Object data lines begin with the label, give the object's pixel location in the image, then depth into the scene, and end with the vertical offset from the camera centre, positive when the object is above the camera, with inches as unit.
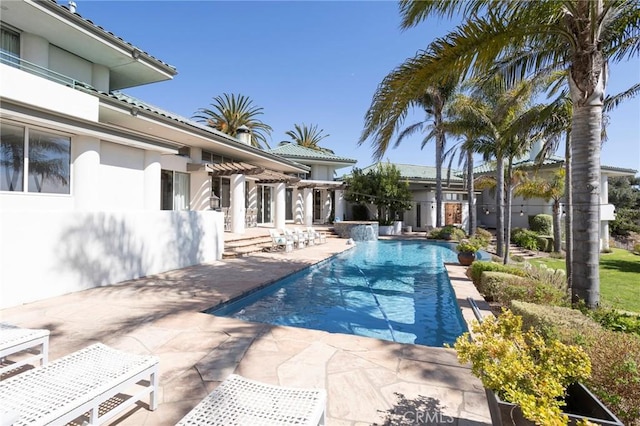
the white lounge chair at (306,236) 756.4 -57.5
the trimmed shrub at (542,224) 1024.2 -31.2
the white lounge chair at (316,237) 820.9 -62.1
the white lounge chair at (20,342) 141.6 -59.7
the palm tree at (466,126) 665.0 +191.0
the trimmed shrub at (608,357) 114.0 -57.1
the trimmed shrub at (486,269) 365.4 -63.9
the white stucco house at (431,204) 1341.0 +39.5
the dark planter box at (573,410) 95.8 -61.4
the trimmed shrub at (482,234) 937.5 -61.7
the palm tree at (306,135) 2057.1 +493.3
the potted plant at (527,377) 93.3 -51.0
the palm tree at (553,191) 813.2 +65.6
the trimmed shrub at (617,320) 178.4 -61.1
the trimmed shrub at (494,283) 313.4 -68.7
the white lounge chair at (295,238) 704.2 -56.8
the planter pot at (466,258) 532.1 -72.8
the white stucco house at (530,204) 995.3 +38.1
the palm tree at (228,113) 1659.7 +510.3
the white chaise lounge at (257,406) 99.9 -64.0
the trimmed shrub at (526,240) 897.2 -71.9
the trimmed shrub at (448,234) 997.8 -62.7
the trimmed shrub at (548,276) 342.2 -70.3
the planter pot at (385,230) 1167.0 -60.3
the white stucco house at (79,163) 295.7 +62.0
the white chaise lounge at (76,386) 101.1 -61.4
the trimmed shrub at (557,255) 778.8 -97.8
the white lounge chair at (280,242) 675.4 -62.5
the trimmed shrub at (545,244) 892.0 -81.6
